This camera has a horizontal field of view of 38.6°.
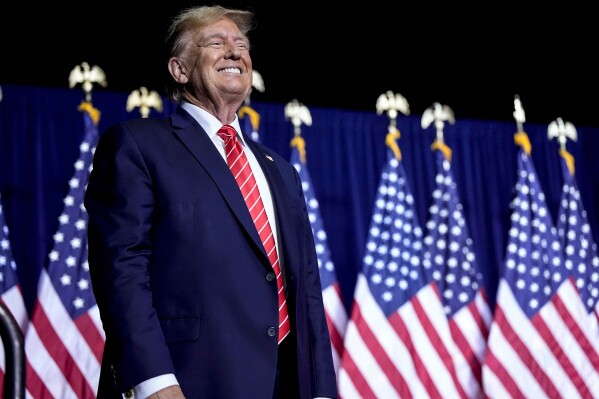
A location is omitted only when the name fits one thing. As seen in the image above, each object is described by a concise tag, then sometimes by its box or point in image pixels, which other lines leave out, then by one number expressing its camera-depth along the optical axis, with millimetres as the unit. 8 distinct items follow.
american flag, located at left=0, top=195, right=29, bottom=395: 4363
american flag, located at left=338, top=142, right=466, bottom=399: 4820
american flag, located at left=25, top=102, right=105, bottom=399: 4330
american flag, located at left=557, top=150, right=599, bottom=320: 5387
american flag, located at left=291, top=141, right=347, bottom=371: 4902
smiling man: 1595
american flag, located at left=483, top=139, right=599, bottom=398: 5016
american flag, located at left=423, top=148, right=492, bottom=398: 5098
